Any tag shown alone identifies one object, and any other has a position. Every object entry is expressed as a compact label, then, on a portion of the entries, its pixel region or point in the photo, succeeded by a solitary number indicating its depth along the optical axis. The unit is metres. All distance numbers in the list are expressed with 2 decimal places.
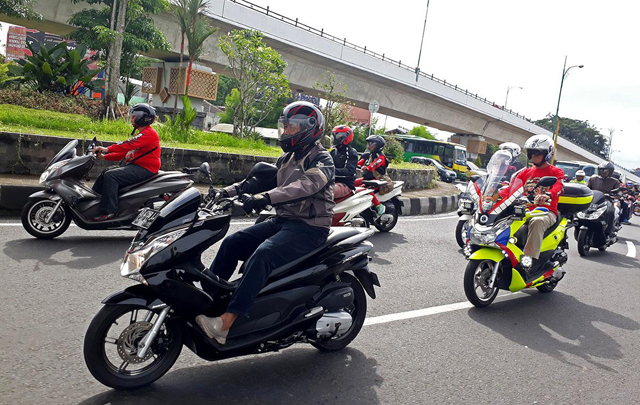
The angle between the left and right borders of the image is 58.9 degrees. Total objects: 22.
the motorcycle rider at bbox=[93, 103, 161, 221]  6.66
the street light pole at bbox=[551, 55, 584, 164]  46.20
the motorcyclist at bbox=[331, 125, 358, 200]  8.23
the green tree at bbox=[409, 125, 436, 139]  60.72
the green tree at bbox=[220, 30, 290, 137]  17.00
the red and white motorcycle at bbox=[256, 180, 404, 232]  8.05
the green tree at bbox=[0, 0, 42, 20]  18.80
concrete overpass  25.56
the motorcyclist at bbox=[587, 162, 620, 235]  11.65
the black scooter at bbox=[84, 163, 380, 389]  3.15
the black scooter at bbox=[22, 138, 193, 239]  6.50
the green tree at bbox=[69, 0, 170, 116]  21.19
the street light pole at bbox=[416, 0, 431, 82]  38.12
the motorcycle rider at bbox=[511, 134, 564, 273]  5.97
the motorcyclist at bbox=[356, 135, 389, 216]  9.52
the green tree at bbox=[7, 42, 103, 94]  17.45
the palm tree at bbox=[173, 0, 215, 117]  20.73
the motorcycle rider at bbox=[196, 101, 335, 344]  3.61
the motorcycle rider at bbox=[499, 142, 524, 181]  6.90
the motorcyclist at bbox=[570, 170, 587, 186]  14.50
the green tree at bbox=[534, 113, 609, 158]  103.00
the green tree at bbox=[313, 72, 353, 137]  19.42
